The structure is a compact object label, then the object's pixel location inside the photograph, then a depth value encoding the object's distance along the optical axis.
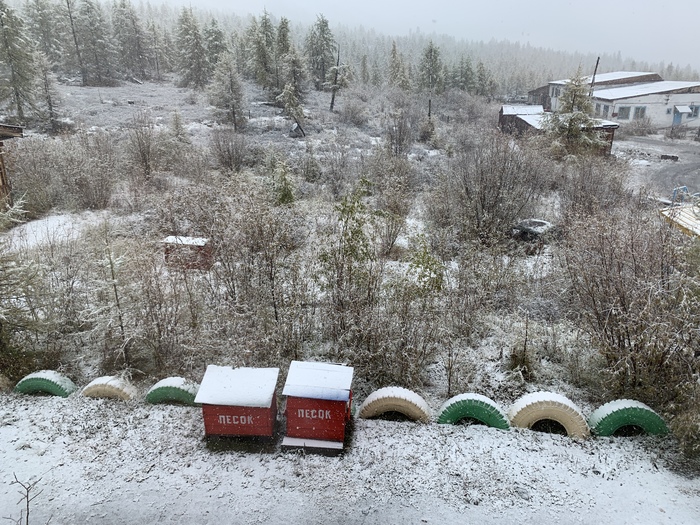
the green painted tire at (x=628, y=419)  6.73
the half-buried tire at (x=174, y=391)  7.56
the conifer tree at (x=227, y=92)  31.39
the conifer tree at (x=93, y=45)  48.00
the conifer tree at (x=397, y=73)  55.07
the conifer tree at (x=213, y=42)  50.16
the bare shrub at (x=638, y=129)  41.19
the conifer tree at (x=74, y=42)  48.72
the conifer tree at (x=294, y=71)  37.25
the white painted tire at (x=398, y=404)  7.18
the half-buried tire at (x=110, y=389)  7.71
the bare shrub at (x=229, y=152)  20.83
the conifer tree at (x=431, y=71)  55.38
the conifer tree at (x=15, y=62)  27.36
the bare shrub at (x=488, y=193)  14.31
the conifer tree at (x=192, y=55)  46.53
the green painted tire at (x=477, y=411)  6.96
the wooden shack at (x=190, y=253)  9.76
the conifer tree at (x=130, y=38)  55.62
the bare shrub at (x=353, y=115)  37.97
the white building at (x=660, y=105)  42.00
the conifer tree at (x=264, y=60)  39.03
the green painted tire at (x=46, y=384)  7.85
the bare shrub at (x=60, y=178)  16.36
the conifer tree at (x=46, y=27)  52.06
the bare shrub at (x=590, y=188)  14.49
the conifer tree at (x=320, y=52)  48.22
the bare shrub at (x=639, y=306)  6.69
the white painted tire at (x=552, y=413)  6.75
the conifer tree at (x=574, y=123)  22.00
